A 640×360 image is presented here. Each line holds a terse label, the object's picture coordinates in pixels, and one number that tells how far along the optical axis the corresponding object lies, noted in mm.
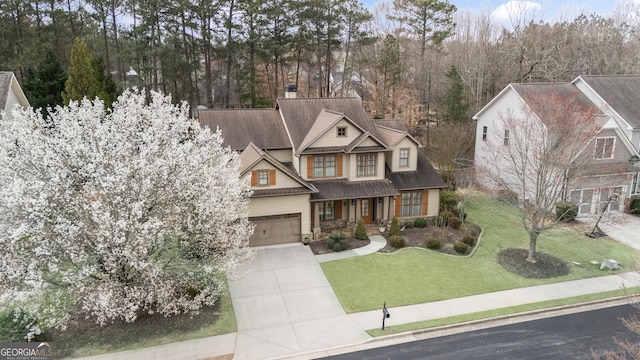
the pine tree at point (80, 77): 30844
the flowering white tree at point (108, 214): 13492
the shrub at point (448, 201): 28828
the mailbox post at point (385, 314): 16000
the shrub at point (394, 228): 25375
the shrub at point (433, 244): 23891
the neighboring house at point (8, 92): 24547
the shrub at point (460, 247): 23375
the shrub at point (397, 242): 24141
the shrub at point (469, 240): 24250
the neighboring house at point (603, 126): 27969
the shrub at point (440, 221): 27156
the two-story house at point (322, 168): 24375
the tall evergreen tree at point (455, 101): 39781
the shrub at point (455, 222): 26781
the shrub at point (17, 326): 14148
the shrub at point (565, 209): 26938
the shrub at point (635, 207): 29234
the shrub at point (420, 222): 27141
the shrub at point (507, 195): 25916
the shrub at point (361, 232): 25062
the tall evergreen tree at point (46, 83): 33969
